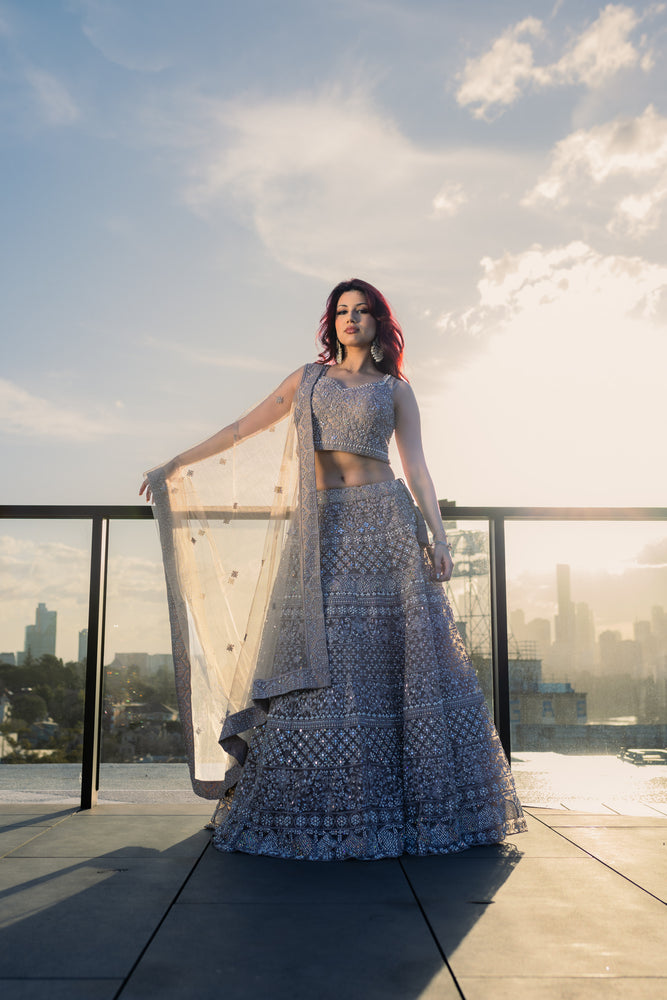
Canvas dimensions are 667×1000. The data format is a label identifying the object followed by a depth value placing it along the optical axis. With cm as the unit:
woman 223
